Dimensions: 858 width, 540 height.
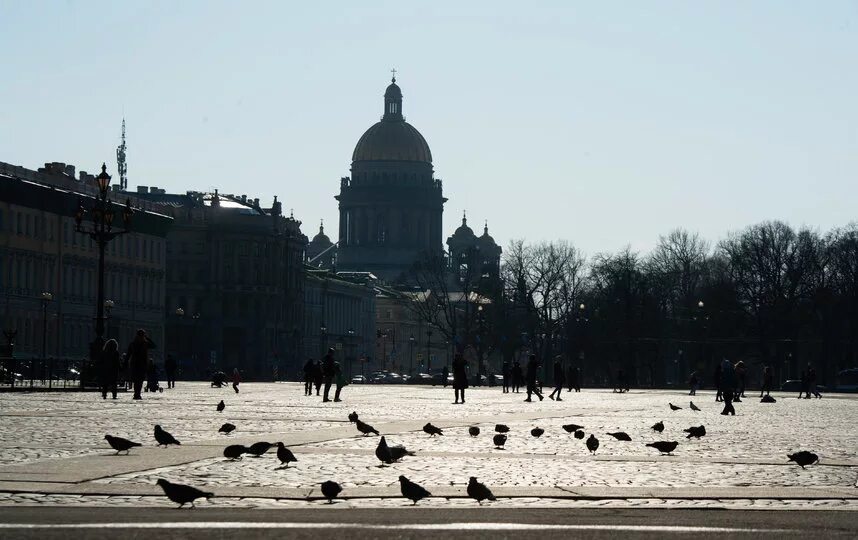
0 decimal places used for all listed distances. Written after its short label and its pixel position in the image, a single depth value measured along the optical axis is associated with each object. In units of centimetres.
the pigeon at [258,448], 2203
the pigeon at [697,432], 2953
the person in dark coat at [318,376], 6241
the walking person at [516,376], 8962
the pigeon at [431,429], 2875
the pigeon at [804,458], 2239
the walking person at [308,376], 6806
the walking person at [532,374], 6625
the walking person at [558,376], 6925
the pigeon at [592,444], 2490
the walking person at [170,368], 7675
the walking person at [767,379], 7675
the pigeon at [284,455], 2097
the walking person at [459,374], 5916
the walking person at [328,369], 5694
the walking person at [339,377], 5791
